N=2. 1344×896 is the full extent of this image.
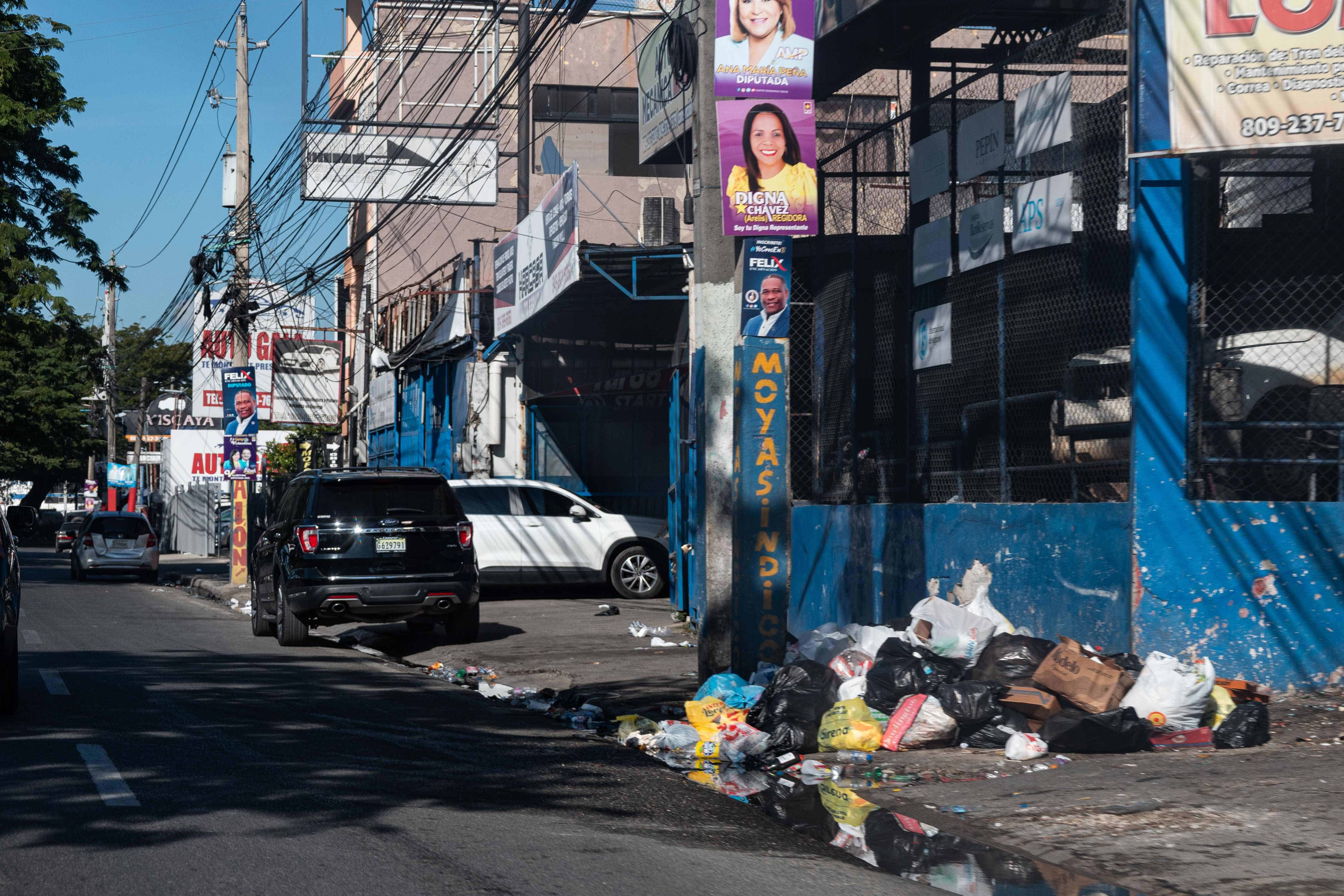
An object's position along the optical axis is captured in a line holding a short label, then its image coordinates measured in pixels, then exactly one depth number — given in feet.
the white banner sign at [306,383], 148.36
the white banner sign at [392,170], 90.48
